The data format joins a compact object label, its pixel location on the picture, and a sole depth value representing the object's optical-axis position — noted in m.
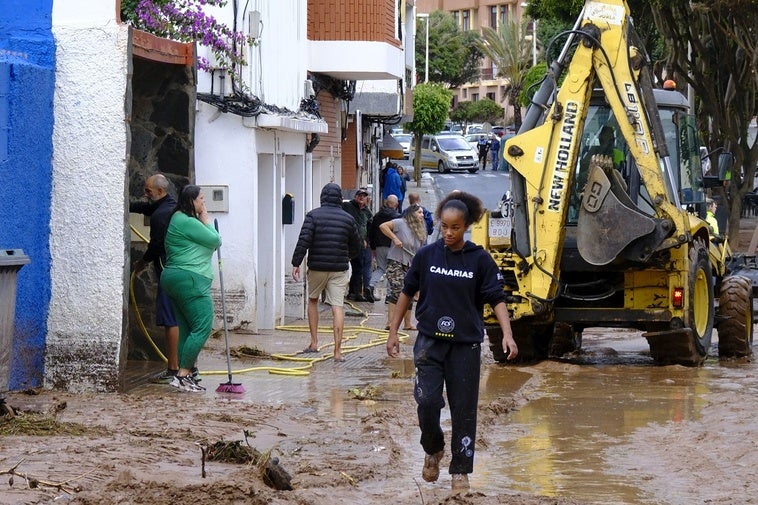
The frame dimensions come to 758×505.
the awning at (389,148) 42.72
